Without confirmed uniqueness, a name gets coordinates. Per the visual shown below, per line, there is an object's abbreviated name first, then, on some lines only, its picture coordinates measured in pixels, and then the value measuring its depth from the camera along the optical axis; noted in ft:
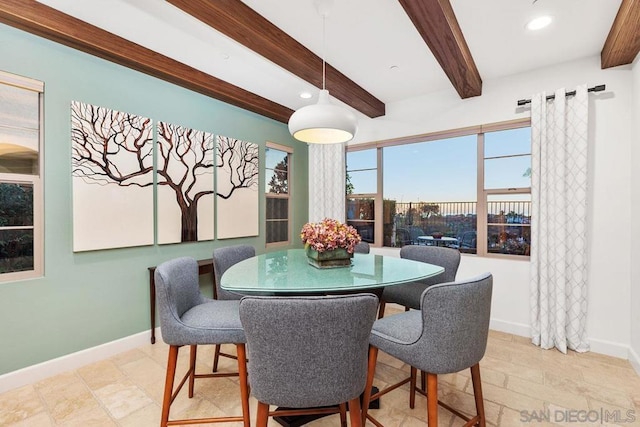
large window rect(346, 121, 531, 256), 10.62
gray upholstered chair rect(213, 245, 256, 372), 7.82
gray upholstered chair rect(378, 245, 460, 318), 7.92
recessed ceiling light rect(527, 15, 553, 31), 7.44
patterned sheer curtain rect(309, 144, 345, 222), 14.42
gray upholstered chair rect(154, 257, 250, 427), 5.25
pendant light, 6.66
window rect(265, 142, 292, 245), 14.01
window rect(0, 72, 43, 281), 7.00
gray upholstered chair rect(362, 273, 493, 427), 4.35
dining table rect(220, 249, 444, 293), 5.16
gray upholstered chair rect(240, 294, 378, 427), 3.57
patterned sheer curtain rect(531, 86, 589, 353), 8.98
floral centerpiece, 6.64
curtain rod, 8.76
